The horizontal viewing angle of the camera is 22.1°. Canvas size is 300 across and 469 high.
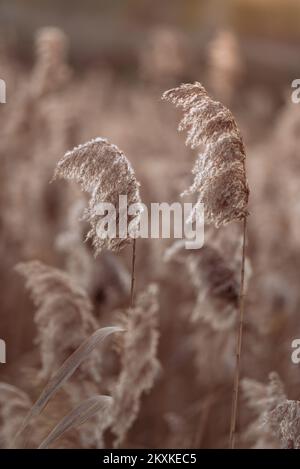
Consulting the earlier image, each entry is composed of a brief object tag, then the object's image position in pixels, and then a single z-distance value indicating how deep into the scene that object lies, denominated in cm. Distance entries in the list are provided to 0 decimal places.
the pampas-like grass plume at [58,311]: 263
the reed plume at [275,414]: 207
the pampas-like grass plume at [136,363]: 262
